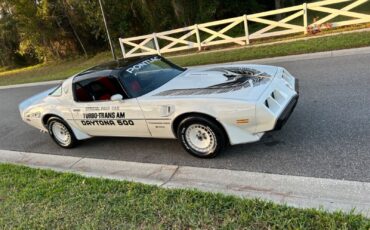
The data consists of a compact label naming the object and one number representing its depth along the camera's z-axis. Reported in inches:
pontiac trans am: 146.0
